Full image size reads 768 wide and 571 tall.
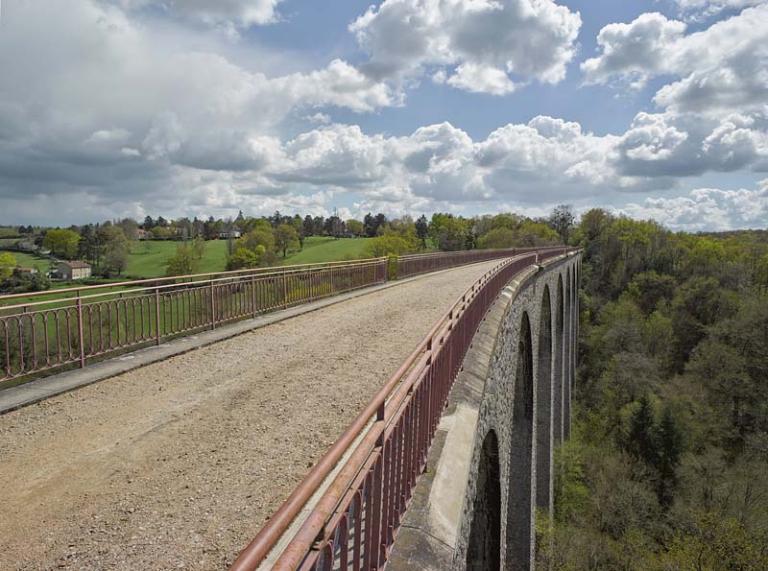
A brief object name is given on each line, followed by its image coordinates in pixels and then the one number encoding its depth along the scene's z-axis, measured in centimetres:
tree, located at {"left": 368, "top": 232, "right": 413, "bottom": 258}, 6611
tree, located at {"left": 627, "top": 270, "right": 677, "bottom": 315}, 7512
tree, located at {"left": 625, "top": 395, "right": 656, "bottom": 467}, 3544
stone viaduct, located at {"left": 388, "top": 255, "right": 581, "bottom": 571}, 335
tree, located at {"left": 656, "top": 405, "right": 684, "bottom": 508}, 3467
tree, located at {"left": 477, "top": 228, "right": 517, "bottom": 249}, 8299
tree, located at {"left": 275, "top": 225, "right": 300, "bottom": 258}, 9081
